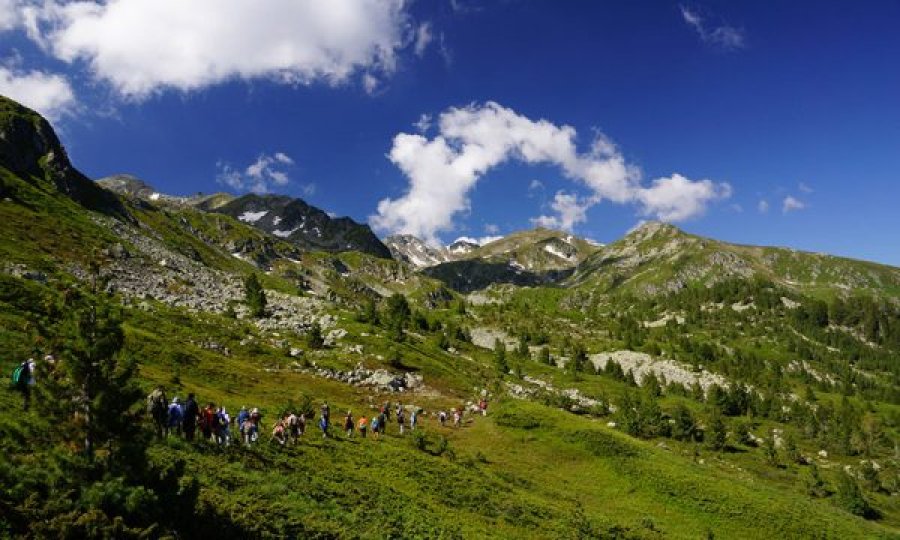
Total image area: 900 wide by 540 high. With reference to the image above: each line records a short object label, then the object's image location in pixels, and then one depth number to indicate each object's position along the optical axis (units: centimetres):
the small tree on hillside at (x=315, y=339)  8806
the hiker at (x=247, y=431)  3319
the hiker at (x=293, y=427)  3691
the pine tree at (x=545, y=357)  18421
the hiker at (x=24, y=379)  2399
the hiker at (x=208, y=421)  3108
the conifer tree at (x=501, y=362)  12800
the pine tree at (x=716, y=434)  11031
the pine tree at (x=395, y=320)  10662
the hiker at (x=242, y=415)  3544
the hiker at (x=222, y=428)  3131
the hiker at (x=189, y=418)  2966
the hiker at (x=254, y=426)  3350
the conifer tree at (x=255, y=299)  10175
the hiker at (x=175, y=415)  2970
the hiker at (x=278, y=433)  3584
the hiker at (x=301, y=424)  3865
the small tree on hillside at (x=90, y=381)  1620
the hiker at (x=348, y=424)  4562
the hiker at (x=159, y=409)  2791
